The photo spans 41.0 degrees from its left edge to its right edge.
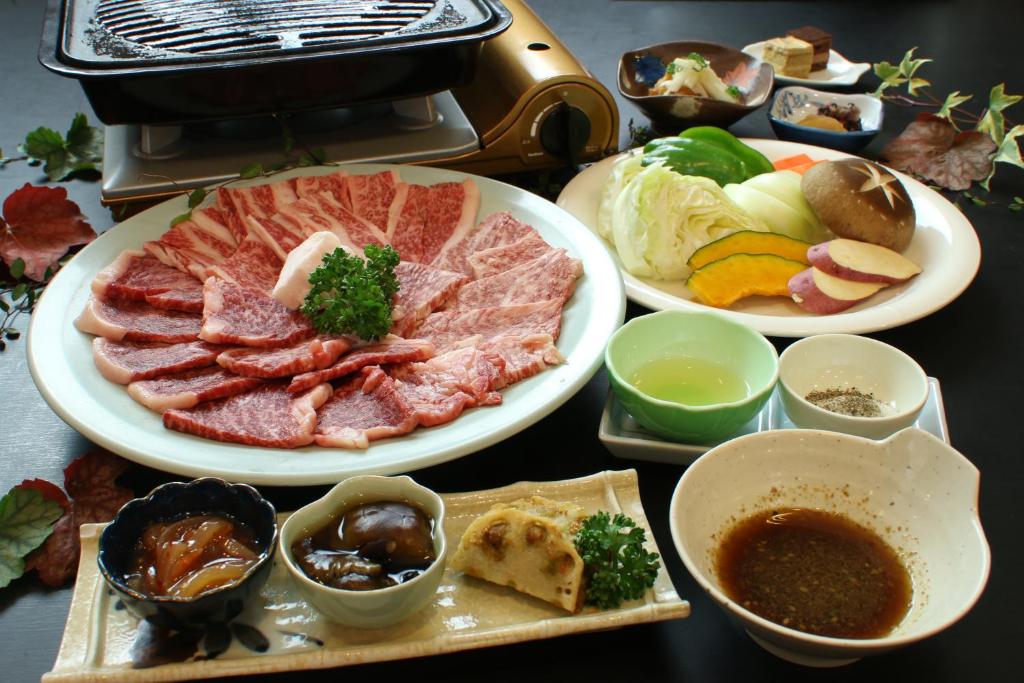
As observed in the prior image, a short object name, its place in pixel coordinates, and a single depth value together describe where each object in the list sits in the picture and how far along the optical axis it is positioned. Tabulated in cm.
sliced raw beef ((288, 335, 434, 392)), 75
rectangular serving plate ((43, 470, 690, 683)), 62
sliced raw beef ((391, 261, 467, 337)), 81
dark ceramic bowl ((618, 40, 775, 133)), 105
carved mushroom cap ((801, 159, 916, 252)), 90
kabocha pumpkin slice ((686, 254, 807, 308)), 87
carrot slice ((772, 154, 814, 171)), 101
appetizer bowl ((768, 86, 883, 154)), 106
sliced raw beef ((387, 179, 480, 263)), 89
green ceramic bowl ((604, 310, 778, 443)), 72
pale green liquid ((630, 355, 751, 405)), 76
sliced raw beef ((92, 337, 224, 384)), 75
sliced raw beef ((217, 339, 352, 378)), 76
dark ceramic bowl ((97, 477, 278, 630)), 61
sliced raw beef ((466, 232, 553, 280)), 85
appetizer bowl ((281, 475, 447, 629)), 62
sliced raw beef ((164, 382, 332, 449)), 71
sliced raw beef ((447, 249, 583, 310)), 82
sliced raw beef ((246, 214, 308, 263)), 86
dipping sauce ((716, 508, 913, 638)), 64
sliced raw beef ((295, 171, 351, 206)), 91
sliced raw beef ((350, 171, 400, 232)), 90
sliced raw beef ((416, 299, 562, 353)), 80
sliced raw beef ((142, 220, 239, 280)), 84
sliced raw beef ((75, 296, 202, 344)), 77
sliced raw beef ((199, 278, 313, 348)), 78
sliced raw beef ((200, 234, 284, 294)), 83
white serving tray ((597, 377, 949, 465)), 73
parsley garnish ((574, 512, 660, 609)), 64
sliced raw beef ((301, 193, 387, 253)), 87
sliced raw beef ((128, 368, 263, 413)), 73
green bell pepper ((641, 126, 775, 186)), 95
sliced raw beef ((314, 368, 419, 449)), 71
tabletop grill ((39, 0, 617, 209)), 86
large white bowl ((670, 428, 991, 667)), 62
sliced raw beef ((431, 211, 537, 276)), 87
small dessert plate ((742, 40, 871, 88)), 118
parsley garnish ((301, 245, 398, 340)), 78
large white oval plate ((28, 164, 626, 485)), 69
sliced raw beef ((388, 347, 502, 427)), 73
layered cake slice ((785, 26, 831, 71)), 120
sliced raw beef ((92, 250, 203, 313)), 80
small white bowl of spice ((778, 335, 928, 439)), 72
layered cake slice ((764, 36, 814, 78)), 118
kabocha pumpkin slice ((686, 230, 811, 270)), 88
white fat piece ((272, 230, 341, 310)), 80
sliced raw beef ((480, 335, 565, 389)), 75
